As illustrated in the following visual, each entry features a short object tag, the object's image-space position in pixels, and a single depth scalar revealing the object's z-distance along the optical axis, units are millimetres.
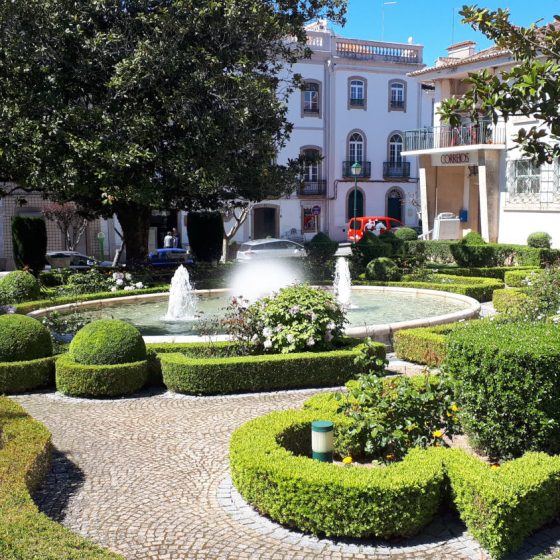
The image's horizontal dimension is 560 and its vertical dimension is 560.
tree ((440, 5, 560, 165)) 6277
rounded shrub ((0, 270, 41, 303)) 14469
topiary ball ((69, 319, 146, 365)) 8945
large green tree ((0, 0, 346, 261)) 16156
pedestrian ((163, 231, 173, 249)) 33150
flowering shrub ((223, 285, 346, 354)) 9352
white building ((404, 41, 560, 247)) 23734
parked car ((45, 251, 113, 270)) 27297
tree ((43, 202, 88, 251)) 30734
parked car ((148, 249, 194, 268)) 25953
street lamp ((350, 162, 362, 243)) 25125
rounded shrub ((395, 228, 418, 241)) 28048
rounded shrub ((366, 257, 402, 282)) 18219
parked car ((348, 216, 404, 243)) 36438
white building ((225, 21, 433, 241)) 39469
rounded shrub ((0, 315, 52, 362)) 9258
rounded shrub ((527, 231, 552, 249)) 22500
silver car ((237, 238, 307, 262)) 25203
